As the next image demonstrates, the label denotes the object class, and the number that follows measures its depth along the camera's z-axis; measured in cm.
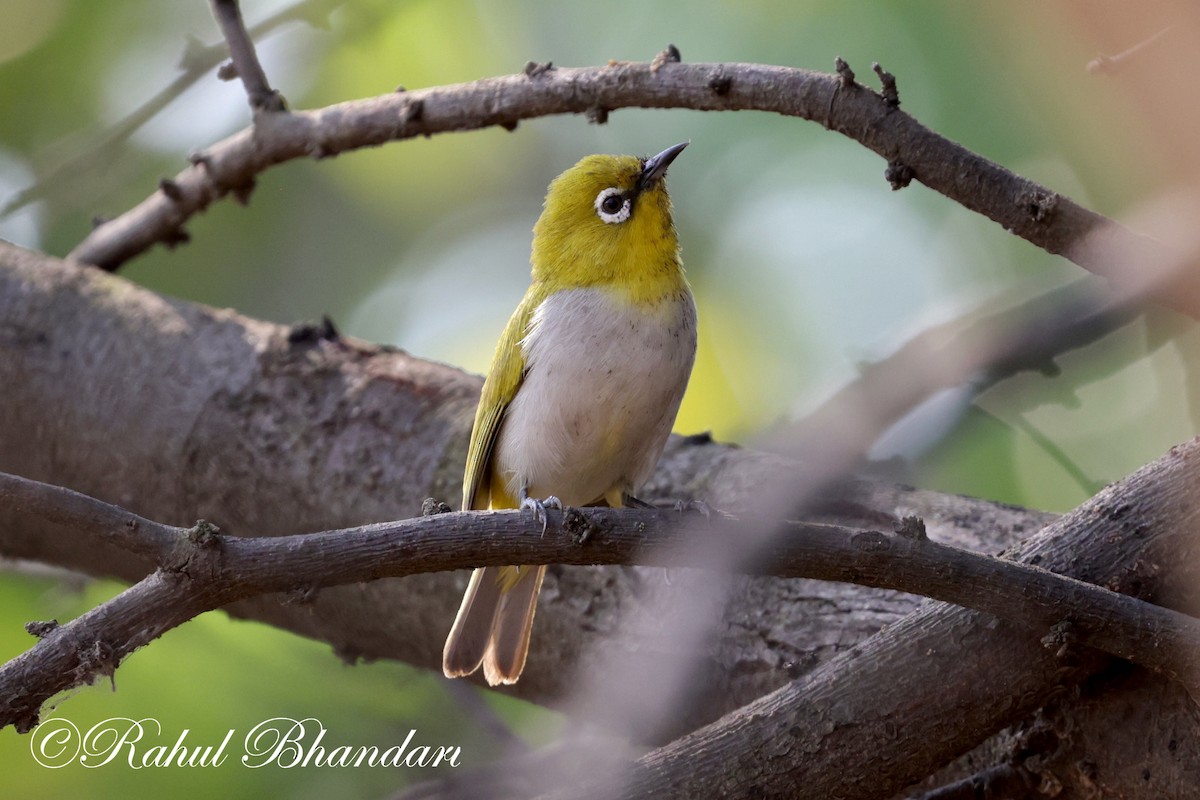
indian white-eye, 773
